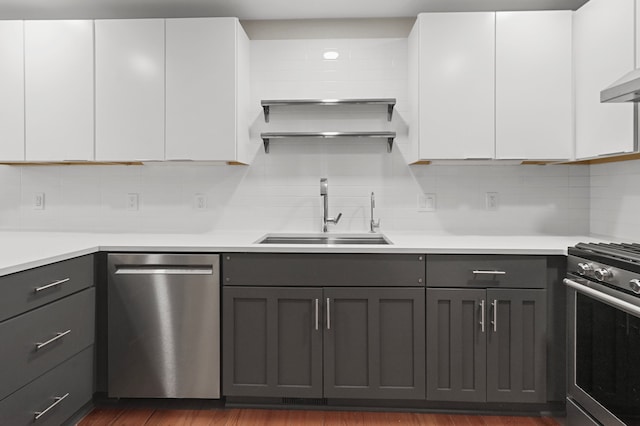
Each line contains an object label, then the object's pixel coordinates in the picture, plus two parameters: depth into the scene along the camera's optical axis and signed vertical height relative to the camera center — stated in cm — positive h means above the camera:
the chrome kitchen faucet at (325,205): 276 +3
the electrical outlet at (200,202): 291 +6
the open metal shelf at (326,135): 271 +47
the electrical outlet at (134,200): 291 +7
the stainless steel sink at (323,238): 270 -18
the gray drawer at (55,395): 167 -78
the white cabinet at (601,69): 200 +70
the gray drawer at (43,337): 163 -53
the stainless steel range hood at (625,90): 167 +48
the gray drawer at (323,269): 221 -30
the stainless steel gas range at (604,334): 159 -50
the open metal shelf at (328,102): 271 +68
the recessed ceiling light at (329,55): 285 +101
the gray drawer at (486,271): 217 -30
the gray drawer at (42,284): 163 -31
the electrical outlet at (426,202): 286 +5
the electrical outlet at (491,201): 283 +6
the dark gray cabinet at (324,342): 221 -67
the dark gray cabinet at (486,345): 217 -67
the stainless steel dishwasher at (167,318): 224 -55
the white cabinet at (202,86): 253 +72
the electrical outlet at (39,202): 294 +6
